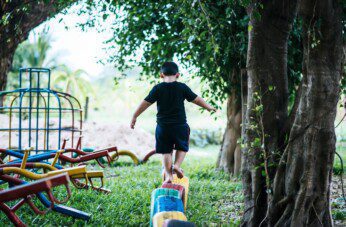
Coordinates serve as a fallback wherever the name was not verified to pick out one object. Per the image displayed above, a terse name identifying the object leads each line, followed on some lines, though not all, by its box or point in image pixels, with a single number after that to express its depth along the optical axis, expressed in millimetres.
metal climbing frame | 12199
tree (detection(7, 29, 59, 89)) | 29969
